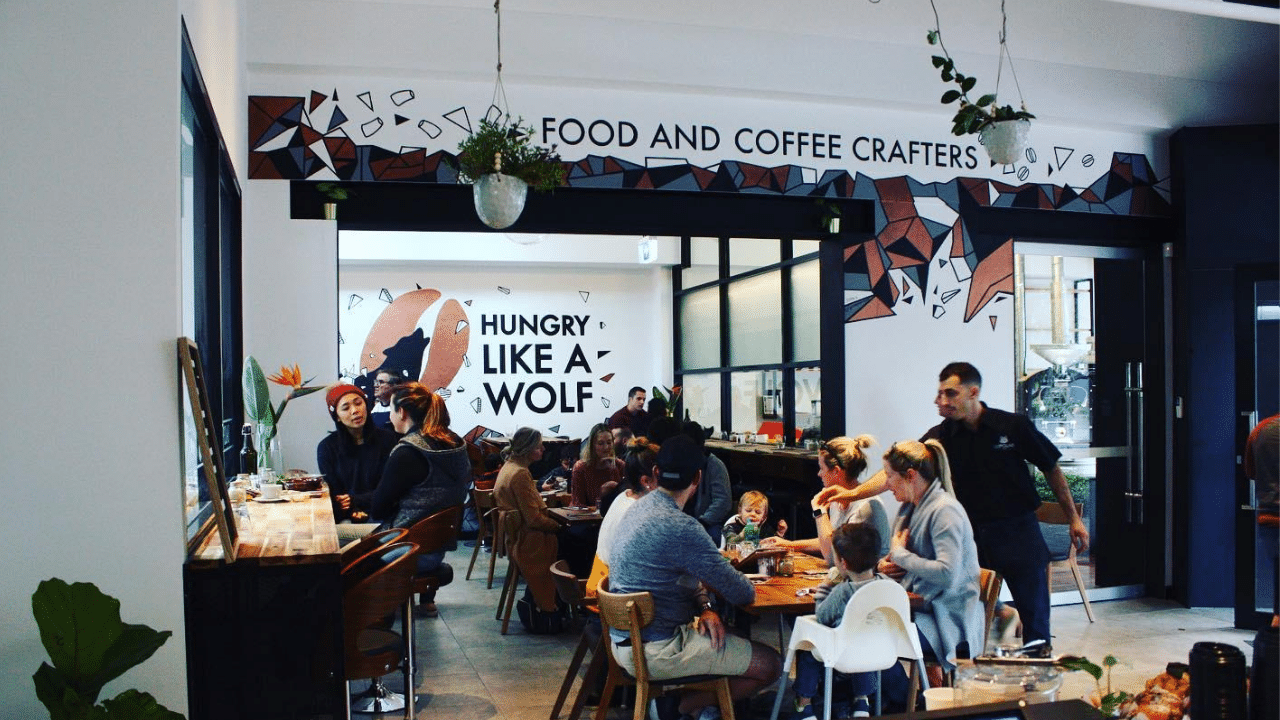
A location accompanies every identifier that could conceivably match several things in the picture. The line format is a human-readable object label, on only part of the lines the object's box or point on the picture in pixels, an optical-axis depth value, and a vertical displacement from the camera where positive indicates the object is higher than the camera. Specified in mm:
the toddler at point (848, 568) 4312 -766
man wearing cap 4293 -794
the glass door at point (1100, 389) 8344 -102
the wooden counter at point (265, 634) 3084 -728
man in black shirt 5625 -565
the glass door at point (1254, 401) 7430 -183
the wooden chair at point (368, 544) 4129 -656
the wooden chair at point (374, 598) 4027 -812
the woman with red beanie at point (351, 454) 6305 -440
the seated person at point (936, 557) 4566 -761
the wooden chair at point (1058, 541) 7148 -1186
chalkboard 2984 -181
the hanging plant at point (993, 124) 5910 +1370
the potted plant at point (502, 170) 5750 +1107
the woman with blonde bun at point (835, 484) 5312 -554
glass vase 5379 -370
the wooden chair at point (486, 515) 8828 -1194
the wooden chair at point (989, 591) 4883 -960
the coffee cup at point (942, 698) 2166 -659
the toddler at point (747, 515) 5719 -726
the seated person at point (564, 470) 10266 -951
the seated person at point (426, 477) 5793 -526
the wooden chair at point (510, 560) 6980 -1220
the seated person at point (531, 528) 6902 -952
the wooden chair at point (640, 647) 4219 -1043
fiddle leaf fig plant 2471 -625
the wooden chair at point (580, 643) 4715 -1165
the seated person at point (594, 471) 8445 -721
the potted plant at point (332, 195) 6605 +1111
